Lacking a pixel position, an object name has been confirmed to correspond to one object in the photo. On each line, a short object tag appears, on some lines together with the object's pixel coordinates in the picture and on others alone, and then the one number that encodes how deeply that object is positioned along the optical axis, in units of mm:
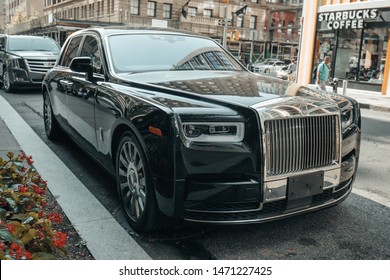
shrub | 2277
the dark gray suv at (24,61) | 12805
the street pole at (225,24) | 23656
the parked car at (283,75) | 23139
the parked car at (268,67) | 41500
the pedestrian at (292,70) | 23211
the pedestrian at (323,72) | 17031
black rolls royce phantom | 2990
